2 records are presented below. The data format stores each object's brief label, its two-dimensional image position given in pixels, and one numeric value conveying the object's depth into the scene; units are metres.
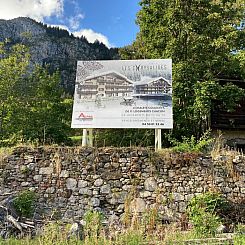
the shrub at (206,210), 5.71
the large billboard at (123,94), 7.97
